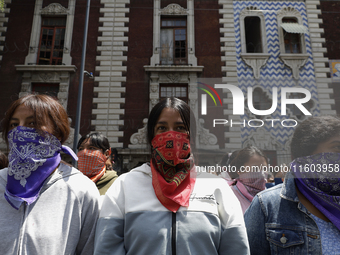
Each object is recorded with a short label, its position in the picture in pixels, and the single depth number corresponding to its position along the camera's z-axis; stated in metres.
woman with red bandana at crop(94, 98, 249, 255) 1.59
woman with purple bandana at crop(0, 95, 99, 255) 1.62
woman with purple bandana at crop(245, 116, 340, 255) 1.64
